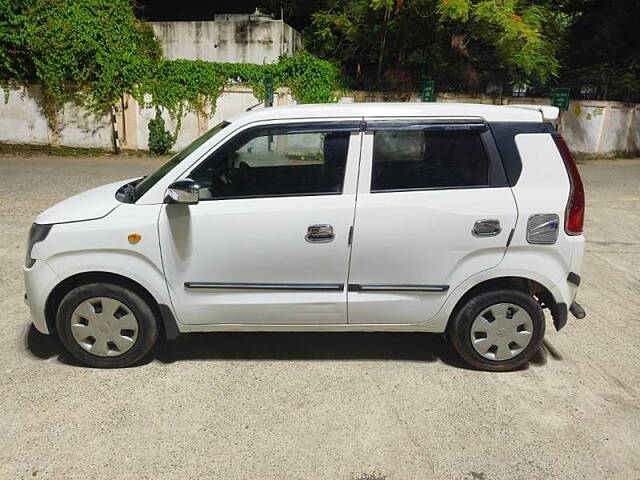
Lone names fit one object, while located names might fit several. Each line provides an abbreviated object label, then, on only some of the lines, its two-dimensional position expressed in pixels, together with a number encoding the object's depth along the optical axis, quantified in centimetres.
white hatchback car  316
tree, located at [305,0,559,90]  1305
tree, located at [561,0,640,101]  1742
